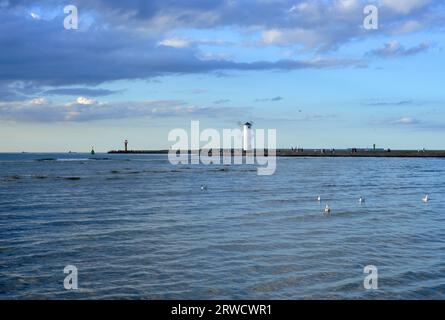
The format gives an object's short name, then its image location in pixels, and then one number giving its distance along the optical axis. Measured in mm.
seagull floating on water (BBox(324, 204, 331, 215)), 29938
